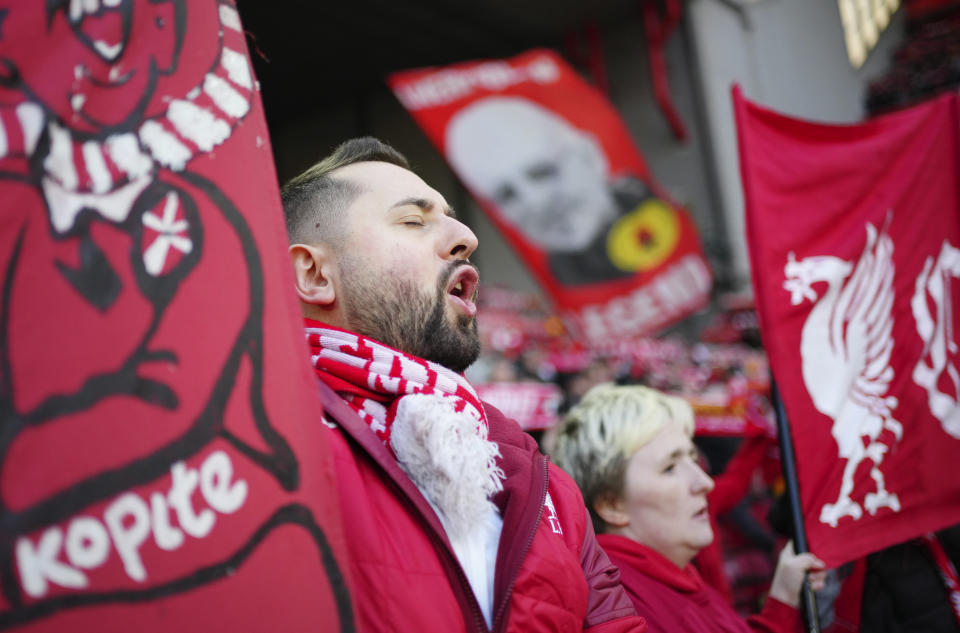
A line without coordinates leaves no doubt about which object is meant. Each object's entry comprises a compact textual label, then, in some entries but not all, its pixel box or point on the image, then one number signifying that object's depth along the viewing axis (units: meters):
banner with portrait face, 5.35
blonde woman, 1.78
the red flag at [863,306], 1.94
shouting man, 0.95
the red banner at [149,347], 0.62
